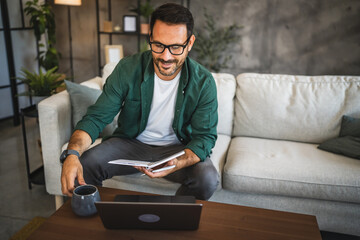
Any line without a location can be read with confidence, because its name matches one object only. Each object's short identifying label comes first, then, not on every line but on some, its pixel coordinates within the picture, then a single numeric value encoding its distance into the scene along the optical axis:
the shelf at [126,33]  4.09
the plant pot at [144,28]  4.04
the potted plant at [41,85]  2.13
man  1.44
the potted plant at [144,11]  3.88
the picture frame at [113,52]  3.99
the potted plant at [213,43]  4.08
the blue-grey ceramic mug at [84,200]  1.03
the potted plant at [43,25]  3.52
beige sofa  1.61
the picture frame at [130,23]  4.07
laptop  0.94
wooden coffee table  0.99
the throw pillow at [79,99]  1.91
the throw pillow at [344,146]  1.74
